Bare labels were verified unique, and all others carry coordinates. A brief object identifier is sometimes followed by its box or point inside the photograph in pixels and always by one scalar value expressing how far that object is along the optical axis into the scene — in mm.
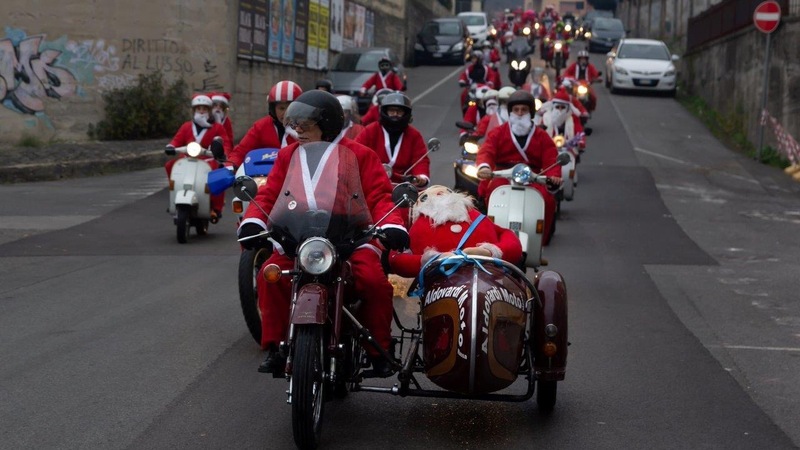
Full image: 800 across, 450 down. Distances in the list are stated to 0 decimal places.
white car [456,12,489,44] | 61969
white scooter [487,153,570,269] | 11219
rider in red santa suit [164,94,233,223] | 15461
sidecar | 6184
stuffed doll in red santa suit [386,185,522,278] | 6898
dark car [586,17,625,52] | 63062
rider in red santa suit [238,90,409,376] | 6422
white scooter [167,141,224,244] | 14750
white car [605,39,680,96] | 38844
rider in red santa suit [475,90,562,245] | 12297
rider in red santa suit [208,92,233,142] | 16017
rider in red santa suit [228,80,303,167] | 10695
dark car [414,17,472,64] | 54938
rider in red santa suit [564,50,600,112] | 29422
